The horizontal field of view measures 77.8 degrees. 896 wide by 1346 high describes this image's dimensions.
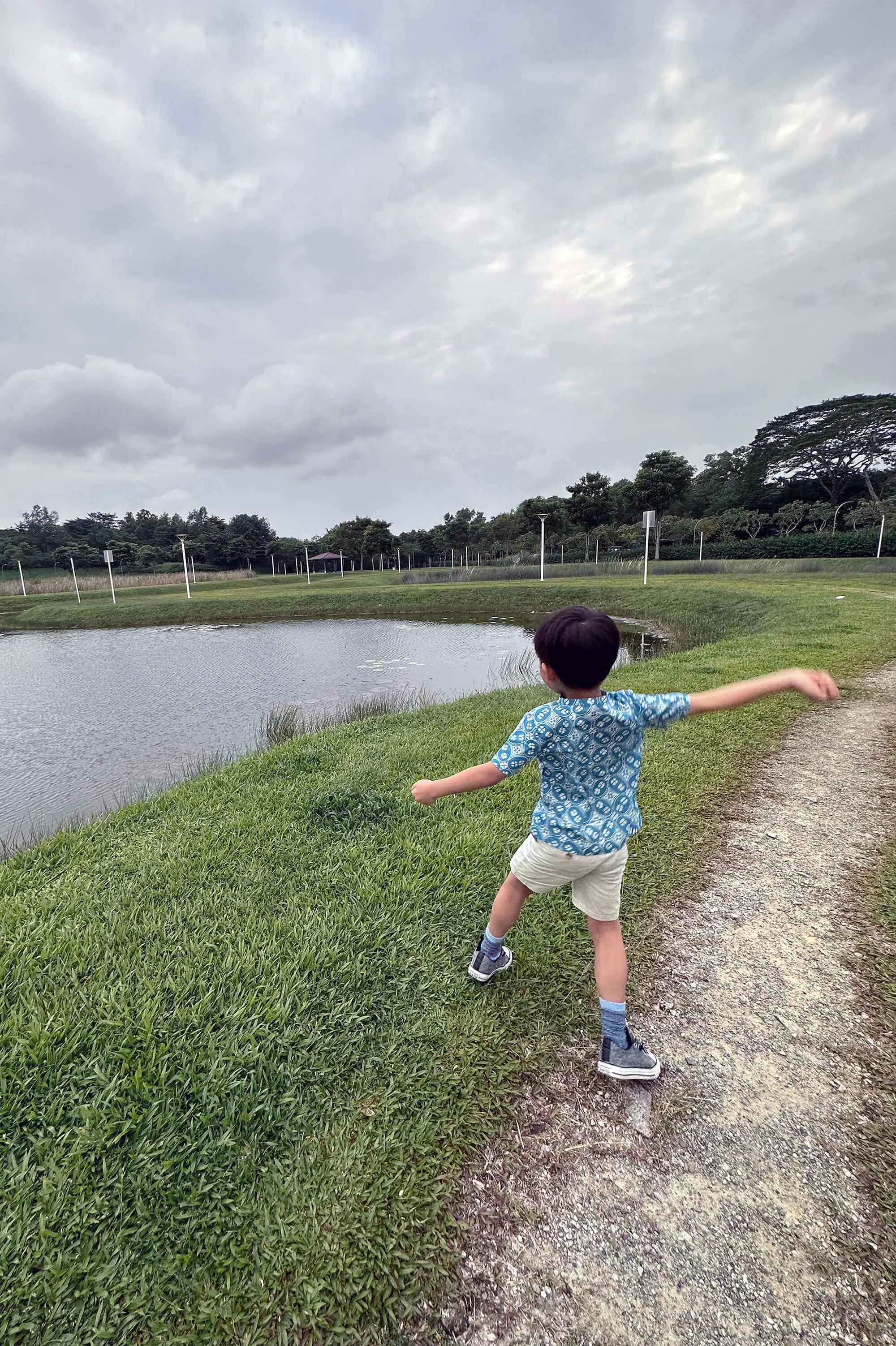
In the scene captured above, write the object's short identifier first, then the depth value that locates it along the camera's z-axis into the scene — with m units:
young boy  1.83
